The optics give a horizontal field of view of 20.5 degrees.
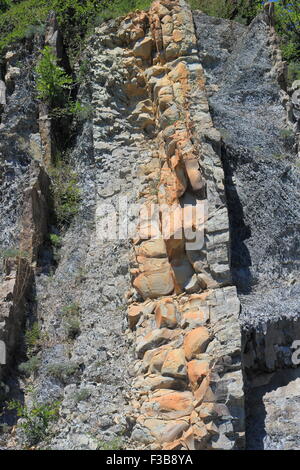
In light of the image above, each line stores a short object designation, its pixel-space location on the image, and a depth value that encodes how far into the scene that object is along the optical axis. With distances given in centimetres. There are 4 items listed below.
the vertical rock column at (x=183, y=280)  852
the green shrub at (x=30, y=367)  990
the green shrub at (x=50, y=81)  1277
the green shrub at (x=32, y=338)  1016
